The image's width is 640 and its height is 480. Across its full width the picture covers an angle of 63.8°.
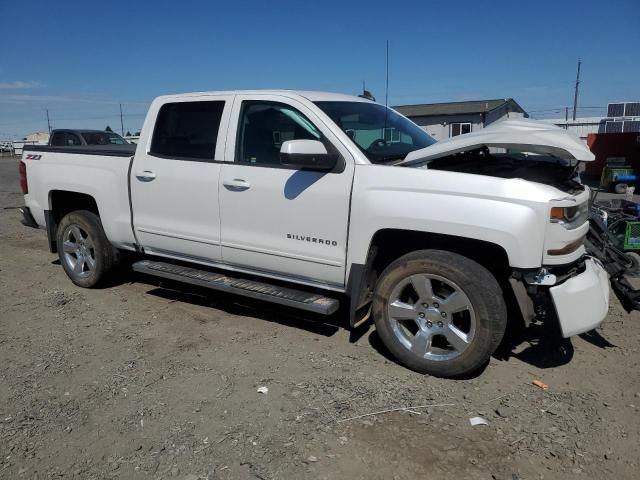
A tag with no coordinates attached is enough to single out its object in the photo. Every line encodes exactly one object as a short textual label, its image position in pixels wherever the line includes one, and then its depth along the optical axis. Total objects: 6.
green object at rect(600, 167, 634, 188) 16.50
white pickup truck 3.31
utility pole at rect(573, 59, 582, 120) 51.29
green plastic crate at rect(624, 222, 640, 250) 5.96
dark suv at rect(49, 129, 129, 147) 16.62
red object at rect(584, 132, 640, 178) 18.52
